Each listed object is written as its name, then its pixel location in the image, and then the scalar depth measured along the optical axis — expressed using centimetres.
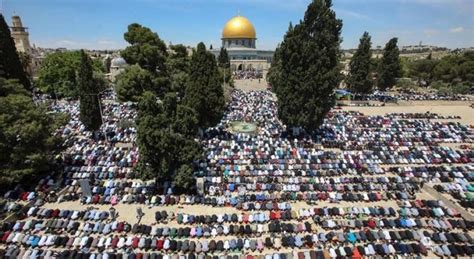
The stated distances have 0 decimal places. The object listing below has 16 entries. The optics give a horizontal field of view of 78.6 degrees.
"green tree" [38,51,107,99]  5881
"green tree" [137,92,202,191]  2309
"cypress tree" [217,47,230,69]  8102
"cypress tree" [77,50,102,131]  3559
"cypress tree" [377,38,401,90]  6191
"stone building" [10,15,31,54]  7806
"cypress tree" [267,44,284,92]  5770
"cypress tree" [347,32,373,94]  5647
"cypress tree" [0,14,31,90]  3944
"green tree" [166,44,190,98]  3731
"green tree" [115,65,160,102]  3288
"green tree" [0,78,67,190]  2403
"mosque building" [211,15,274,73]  10694
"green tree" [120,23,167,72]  3378
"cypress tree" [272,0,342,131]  3603
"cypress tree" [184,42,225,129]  3484
